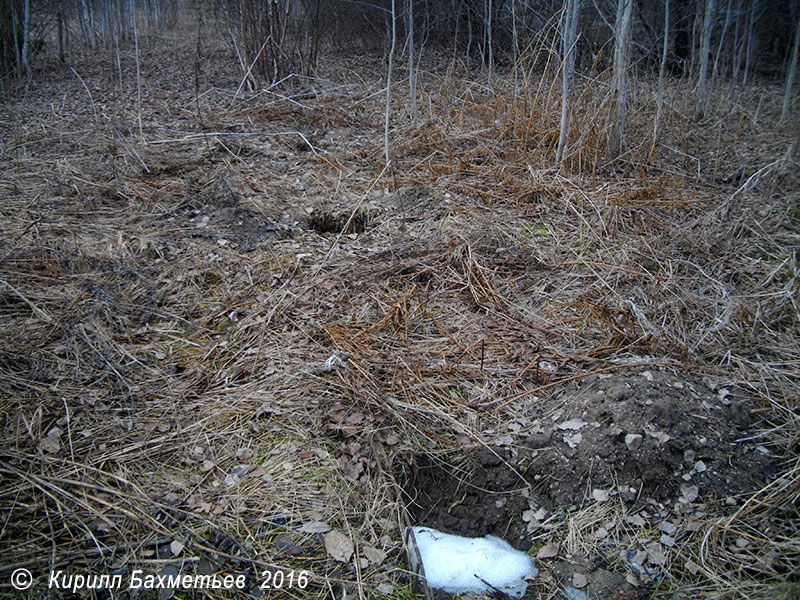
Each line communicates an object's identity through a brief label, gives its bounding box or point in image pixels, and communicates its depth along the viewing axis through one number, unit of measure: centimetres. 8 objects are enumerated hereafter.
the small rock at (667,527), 192
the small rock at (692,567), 180
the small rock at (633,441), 212
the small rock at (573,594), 180
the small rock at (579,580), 183
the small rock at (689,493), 200
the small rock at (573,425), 227
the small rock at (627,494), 202
